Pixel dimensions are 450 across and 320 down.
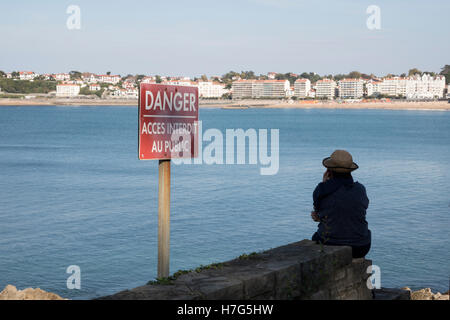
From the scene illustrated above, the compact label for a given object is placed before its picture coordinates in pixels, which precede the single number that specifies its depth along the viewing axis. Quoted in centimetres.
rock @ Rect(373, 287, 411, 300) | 605
